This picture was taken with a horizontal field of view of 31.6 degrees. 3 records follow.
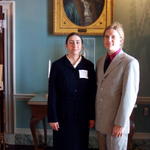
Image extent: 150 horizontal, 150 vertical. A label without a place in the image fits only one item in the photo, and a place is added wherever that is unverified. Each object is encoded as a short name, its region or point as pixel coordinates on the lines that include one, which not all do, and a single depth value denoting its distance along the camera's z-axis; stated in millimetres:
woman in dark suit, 2020
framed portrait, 2977
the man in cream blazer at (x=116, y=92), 1756
